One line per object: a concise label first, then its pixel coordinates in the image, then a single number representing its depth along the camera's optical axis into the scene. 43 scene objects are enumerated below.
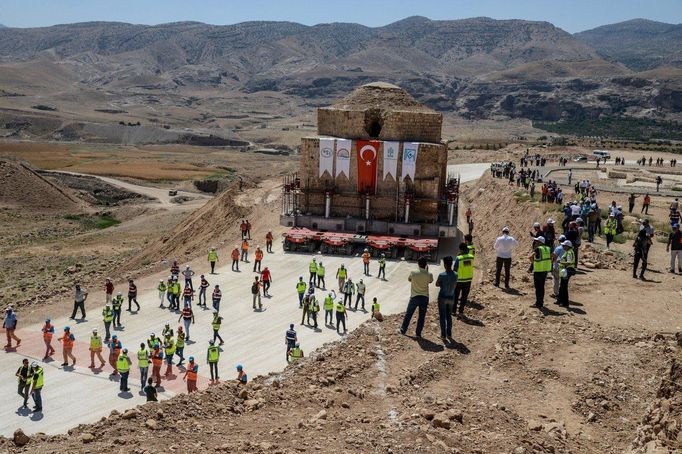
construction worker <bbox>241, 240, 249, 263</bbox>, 30.03
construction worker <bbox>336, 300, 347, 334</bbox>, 20.29
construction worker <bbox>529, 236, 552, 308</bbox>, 14.44
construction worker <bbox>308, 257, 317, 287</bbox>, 25.26
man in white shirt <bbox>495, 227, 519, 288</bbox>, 16.09
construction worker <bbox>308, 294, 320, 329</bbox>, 21.09
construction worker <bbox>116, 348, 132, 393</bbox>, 16.89
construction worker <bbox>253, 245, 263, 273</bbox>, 28.08
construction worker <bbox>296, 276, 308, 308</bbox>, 23.02
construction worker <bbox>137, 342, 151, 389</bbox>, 16.80
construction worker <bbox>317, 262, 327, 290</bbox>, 25.38
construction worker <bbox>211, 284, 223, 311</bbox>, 22.94
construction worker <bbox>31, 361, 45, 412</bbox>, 15.99
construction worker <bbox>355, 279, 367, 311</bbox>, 22.75
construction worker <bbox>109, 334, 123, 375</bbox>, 18.20
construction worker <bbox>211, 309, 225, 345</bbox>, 19.56
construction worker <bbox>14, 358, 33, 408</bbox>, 16.03
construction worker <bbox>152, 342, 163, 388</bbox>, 16.97
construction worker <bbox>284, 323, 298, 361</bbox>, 17.64
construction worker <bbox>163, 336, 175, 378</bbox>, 17.84
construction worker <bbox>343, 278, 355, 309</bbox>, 22.88
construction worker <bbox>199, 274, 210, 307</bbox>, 24.11
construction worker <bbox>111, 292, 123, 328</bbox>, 22.03
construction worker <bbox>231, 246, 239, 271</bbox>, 28.78
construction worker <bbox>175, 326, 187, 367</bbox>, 18.50
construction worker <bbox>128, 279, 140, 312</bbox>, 23.61
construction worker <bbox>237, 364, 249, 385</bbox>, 11.43
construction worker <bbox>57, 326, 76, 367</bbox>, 18.81
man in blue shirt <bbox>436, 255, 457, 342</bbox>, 12.31
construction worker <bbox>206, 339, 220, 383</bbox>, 17.19
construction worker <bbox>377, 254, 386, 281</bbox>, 26.83
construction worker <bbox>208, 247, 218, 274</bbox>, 27.83
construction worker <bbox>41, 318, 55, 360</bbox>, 19.56
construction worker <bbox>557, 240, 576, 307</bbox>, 14.65
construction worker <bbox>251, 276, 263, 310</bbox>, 23.44
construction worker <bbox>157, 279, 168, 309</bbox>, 24.17
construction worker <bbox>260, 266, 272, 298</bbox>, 25.31
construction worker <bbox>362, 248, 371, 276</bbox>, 27.59
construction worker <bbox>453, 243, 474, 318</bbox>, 13.90
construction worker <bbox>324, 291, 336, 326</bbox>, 21.19
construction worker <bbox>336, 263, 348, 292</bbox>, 24.08
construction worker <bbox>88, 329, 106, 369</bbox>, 18.56
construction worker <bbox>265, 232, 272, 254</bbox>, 31.50
